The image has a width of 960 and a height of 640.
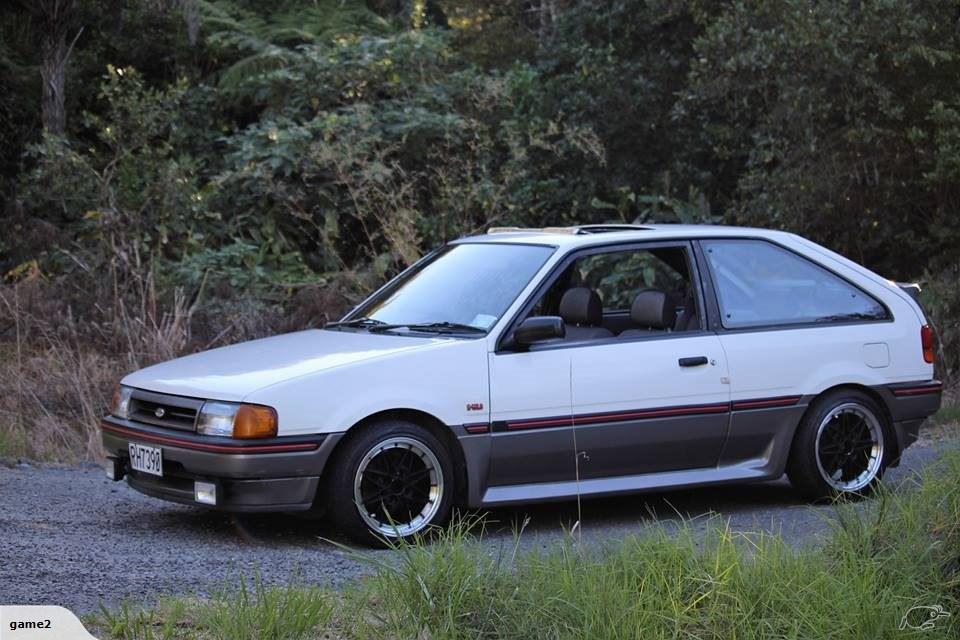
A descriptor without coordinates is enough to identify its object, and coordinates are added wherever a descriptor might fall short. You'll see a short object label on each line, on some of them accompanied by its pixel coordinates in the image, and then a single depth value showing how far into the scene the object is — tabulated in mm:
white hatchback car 6566
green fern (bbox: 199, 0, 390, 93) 20719
